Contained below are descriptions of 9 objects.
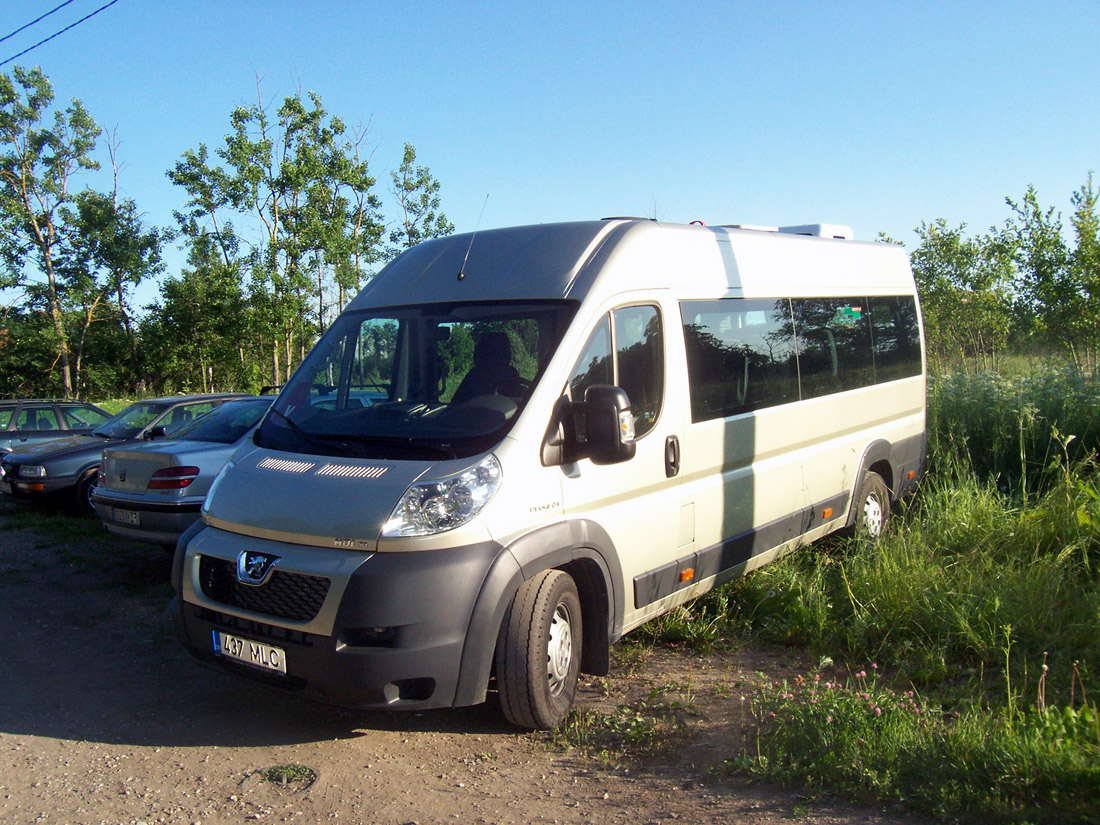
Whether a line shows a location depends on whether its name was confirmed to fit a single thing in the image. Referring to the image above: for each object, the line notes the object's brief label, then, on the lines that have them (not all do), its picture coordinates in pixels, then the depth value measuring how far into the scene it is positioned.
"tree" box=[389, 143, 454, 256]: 28.38
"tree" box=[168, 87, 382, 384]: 26.14
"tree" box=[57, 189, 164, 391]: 36.03
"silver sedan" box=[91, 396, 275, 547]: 7.43
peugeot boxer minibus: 3.85
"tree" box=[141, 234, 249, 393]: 30.53
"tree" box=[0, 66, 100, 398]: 34.97
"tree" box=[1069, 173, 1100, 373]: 17.23
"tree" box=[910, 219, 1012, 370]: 22.77
